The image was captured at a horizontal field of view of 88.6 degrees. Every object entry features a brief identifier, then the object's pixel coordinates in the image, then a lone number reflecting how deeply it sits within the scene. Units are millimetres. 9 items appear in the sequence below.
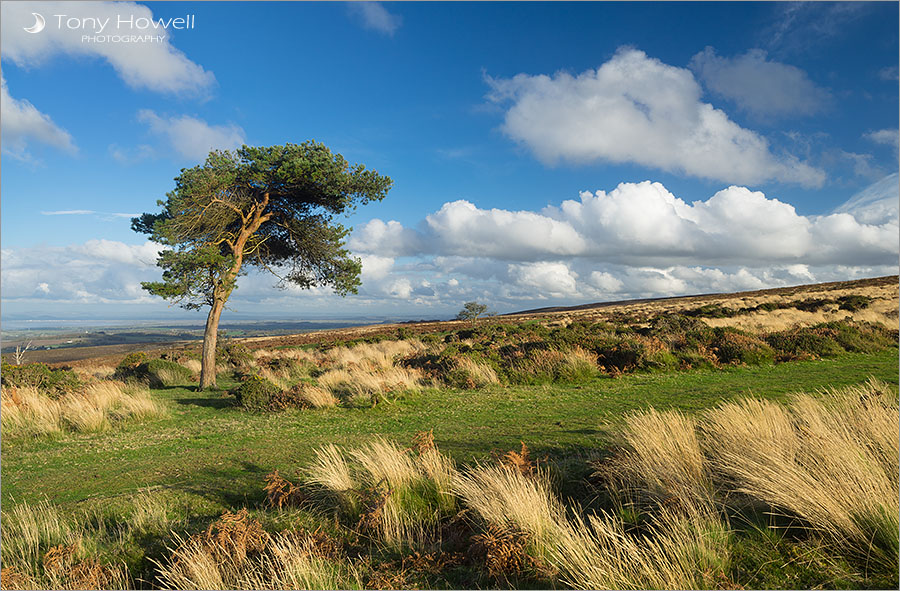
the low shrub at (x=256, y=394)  13211
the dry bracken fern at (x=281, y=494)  5645
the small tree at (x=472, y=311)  57500
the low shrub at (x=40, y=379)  14727
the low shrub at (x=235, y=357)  26089
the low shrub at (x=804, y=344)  15844
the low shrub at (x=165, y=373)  20078
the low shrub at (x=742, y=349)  15562
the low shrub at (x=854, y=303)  30812
